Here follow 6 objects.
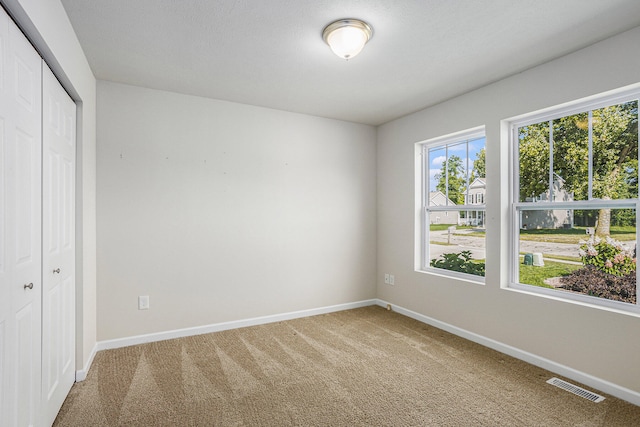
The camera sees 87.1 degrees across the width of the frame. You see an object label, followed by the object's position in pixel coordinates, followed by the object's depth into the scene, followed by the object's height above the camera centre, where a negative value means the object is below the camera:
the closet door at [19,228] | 1.44 -0.07
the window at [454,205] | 3.53 +0.11
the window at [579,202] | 2.47 +0.11
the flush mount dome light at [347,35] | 2.24 +1.23
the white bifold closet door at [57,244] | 1.94 -0.20
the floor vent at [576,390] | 2.35 -1.27
